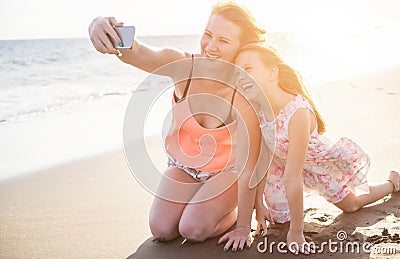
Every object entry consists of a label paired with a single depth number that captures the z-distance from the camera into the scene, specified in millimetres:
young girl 2732
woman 2896
